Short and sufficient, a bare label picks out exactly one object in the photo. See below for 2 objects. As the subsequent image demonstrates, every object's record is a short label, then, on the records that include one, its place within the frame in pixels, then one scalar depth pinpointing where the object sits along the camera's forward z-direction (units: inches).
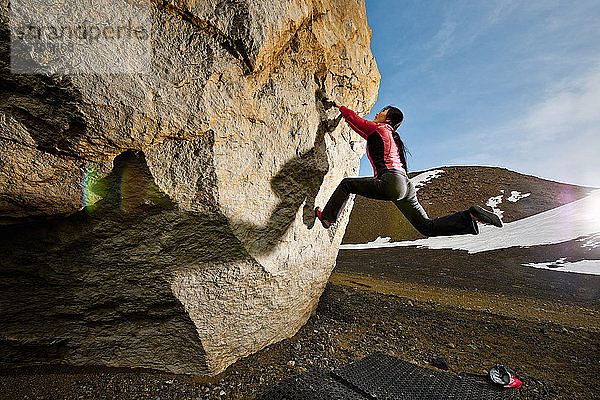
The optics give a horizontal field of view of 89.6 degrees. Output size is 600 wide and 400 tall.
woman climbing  140.5
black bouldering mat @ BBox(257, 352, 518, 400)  119.5
